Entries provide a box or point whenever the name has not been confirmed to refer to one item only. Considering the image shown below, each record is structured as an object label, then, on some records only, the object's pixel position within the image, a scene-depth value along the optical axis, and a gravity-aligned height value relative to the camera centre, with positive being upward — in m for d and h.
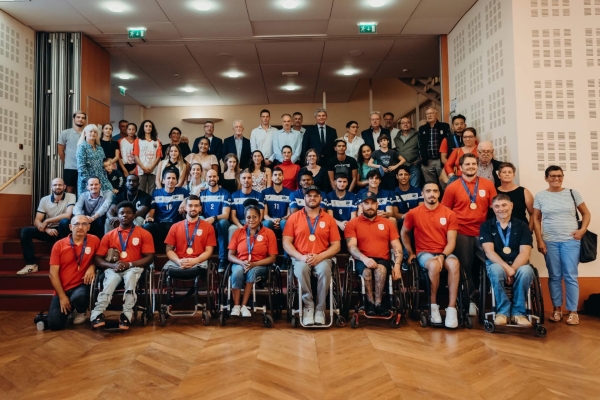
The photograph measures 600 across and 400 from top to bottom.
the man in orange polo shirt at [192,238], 4.23 -0.22
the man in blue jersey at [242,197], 5.03 +0.21
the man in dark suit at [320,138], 6.30 +1.12
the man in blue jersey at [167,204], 5.17 +0.15
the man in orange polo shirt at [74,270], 3.91 -0.49
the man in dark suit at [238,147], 6.45 +1.03
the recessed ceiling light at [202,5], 5.49 +2.73
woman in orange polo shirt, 3.96 -0.38
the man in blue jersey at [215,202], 4.92 +0.16
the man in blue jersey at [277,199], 5.18 +0.19
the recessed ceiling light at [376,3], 5.50 +2.71
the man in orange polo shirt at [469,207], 4.18 +0.04
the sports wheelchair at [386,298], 3.77 -0.77
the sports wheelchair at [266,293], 3.88 -0.74
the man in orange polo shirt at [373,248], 3.85 -0.33
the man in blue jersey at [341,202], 4.95 +0.13
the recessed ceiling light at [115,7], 5.52 +2.74
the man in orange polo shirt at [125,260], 3.81 -0.41
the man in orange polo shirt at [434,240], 3.79 -0.27
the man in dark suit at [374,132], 6.33 +1.20
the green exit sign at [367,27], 6.21 +2.70
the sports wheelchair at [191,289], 3.92 -0.68
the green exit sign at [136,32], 6.29 +2.71
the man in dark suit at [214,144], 6.57 +1.11
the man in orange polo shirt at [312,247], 3.81 -0.31
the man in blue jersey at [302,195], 4.96 +0.22
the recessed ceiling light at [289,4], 5.49 +2.73
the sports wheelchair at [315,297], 3.80 -0.75
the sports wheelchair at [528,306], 3.50 -0.81
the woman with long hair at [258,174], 5.54 +0.53
